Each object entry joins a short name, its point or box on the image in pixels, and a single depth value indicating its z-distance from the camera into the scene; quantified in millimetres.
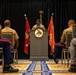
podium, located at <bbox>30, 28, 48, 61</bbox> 9156
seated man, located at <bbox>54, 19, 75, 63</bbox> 6168
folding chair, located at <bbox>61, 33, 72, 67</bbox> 5691
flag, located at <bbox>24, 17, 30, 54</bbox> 10009
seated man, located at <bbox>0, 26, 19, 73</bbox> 4500
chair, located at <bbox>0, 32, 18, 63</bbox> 5766
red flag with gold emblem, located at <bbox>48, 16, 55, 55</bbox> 9947
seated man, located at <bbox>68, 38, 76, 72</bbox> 4556
